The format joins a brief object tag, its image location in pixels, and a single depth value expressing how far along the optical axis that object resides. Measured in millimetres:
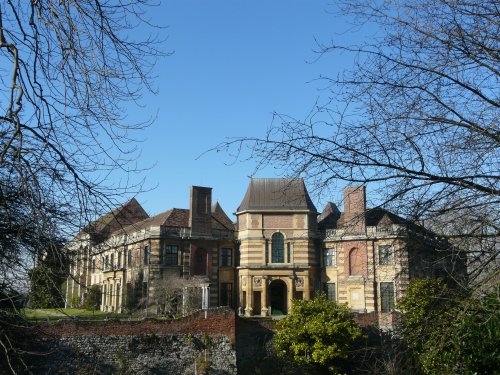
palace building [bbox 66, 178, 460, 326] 32000
